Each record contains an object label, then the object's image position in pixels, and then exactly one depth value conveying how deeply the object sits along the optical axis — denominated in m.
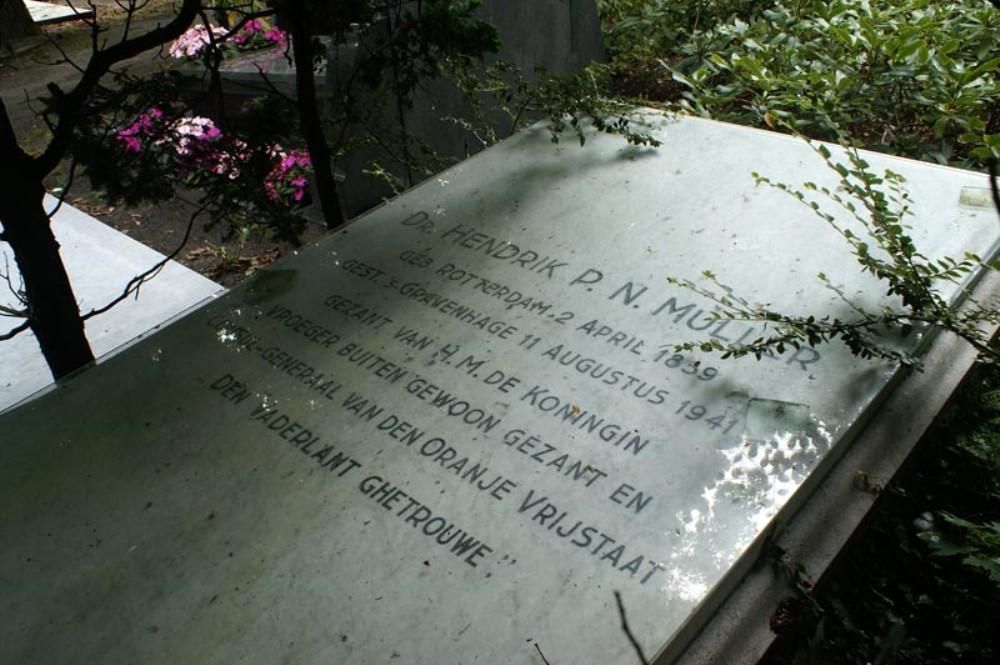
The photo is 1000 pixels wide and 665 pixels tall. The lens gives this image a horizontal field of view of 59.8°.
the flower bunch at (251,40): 4.87
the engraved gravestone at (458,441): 1.67
